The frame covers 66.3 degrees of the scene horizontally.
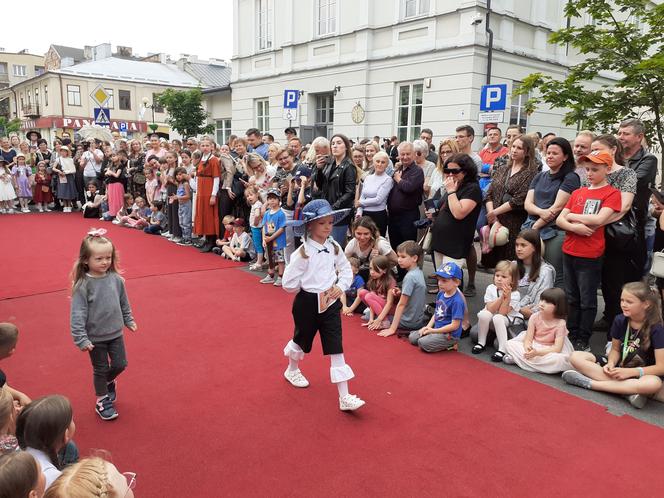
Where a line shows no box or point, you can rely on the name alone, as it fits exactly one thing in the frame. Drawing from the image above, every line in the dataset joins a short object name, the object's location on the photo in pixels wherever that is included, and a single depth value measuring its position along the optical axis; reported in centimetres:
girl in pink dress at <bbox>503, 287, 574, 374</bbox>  442
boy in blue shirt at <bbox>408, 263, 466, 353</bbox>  493
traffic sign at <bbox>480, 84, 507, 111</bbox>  917
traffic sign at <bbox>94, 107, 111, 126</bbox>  1611
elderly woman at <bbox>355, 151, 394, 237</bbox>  670
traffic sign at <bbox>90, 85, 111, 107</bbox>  1541
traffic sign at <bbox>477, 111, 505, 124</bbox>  912
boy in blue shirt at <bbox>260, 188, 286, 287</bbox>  755
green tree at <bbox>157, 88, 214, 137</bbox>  2527
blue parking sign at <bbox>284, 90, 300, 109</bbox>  1337
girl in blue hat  378
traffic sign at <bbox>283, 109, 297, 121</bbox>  1329
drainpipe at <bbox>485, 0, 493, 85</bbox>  1392
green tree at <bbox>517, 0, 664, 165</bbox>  727
